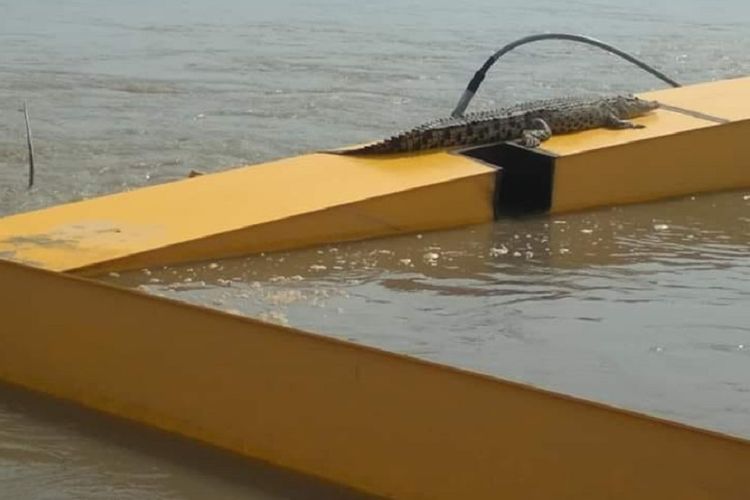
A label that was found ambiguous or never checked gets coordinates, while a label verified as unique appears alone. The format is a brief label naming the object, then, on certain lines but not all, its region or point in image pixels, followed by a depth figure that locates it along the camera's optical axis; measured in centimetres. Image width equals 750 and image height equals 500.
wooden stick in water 1363
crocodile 1211
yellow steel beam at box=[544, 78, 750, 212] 1215
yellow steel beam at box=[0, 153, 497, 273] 957
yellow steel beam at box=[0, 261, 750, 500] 620
